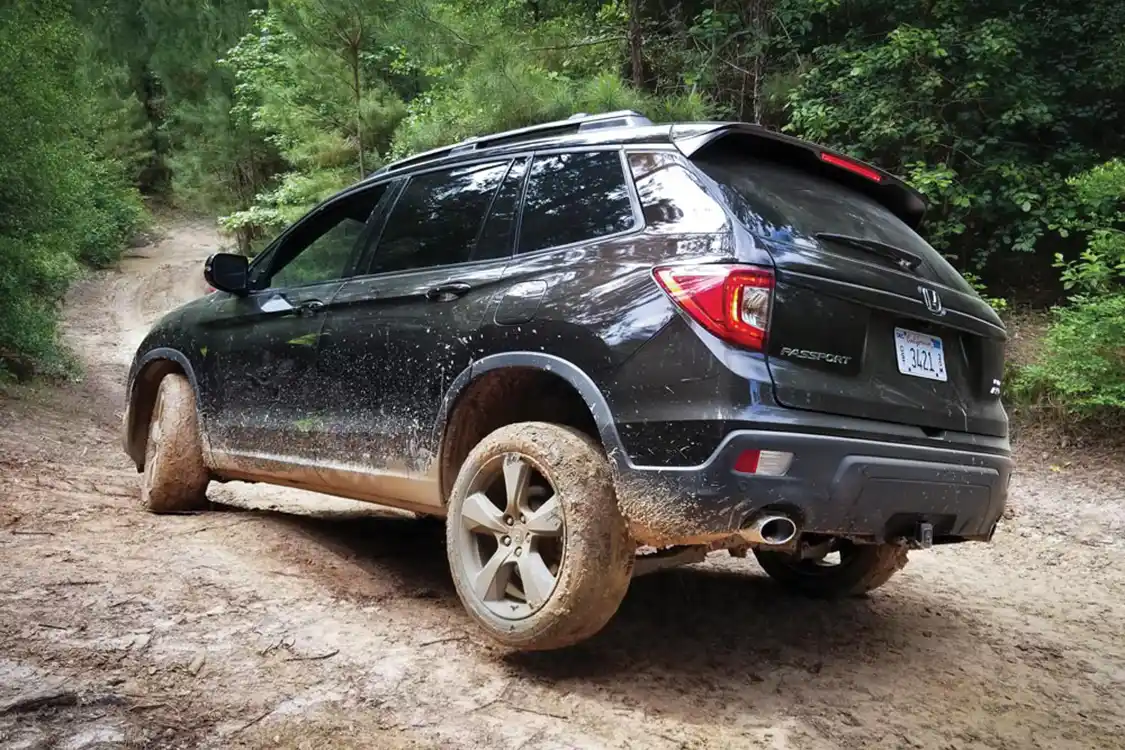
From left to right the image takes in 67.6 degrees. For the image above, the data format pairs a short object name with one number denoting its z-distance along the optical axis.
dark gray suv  2.50
